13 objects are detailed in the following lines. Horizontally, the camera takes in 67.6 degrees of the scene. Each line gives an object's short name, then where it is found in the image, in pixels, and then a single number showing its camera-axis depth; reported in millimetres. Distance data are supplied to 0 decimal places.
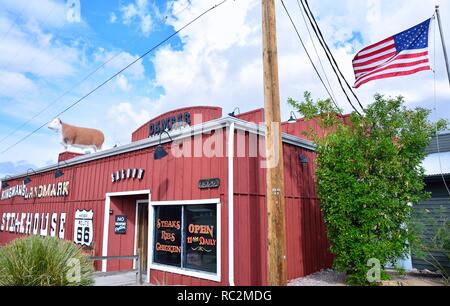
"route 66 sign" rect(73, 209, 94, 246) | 12367
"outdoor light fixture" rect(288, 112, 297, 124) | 15288
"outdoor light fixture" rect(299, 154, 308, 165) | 10188
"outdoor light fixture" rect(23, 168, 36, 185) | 17253
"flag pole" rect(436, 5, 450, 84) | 8889
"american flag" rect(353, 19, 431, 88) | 8531
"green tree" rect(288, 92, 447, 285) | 7898
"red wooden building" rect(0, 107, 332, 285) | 7828
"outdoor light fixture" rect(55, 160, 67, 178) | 14820
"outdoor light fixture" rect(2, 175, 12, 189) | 21266
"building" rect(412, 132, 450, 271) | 10641
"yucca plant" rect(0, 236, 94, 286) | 5824
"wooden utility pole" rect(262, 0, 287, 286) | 5449
